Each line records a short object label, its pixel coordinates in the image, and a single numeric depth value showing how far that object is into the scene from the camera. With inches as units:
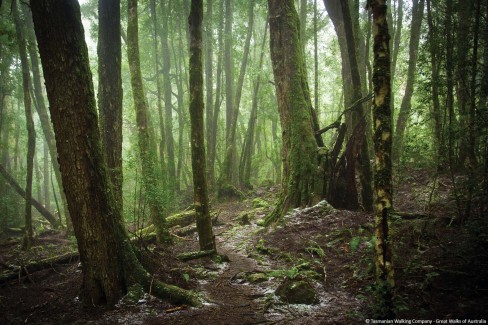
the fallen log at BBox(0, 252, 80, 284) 238.1
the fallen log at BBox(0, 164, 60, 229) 527.0
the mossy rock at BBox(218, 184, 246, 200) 618.4
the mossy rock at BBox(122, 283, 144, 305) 182.4
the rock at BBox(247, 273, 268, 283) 218.7
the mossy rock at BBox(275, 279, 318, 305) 178.7
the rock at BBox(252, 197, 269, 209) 510.8
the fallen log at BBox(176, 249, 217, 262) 256.3
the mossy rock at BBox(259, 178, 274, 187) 807.7
